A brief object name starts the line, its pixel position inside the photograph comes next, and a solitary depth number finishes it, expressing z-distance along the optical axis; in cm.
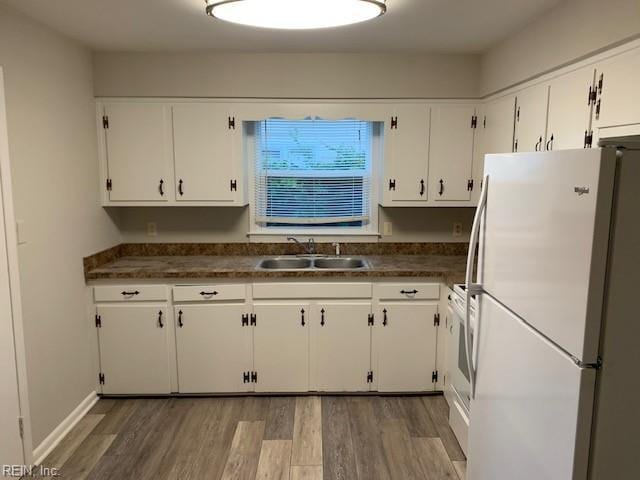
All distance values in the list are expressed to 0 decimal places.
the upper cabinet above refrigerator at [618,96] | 175
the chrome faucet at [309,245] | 372
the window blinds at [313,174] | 369
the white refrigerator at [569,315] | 110
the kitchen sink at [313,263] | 360
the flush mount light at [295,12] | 186
